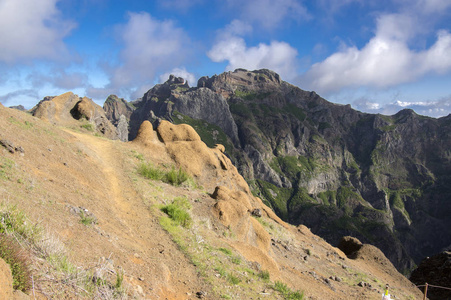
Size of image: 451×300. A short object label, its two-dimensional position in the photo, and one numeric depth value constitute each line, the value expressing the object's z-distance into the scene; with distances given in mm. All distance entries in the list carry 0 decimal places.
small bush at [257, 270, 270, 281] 13700
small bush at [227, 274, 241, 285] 11930
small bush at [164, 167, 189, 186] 22266
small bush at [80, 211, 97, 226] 10759
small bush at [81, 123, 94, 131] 36297
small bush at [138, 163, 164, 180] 21594
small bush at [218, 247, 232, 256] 14409
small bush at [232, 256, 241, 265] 13894
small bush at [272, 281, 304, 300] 12794
